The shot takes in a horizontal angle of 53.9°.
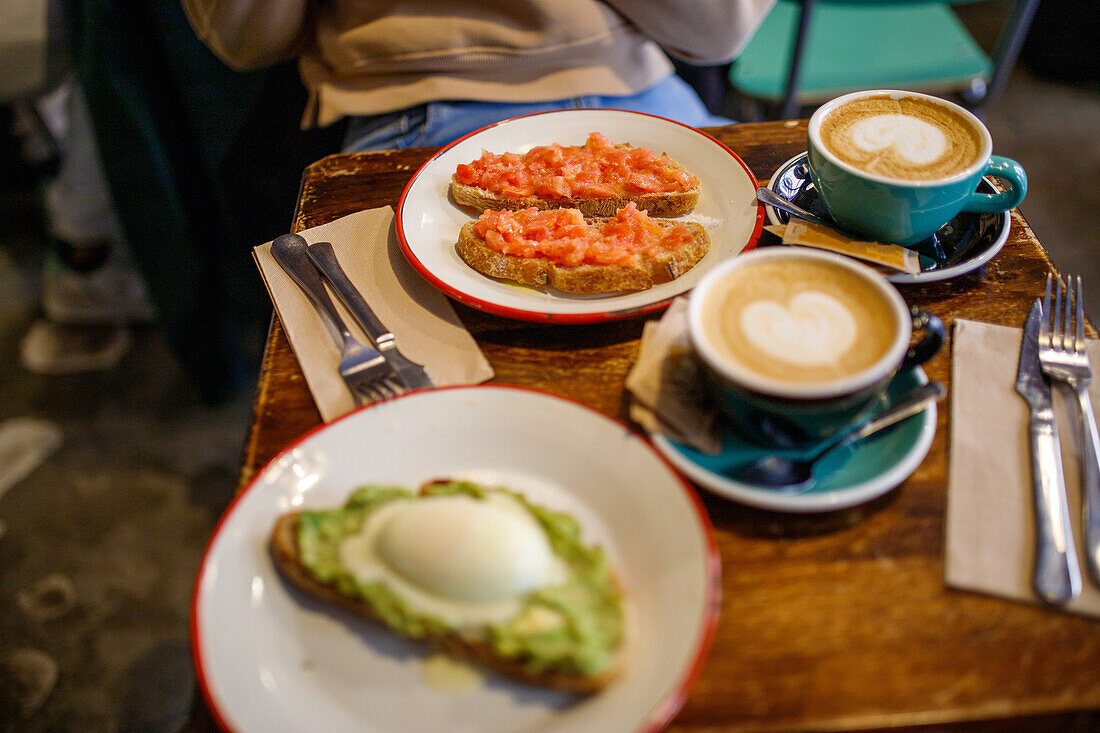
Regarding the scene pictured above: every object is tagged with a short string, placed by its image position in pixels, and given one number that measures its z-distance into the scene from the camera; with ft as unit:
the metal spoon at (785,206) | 2.08
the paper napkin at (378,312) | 1.87
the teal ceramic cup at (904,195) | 1.90
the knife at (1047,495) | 1.54
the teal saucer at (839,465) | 1.60
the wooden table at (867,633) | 1.46
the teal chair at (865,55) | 3.63
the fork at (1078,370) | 1.59
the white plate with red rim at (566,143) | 1.97
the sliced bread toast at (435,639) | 1.45
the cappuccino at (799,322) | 1.64
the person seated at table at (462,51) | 2.59
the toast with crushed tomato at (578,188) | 2.25
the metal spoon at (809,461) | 1.64
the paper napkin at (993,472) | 1.56
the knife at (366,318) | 1.85
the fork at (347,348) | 1.83
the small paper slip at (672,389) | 1.69
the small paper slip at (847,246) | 1.97
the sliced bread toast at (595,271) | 2.05
